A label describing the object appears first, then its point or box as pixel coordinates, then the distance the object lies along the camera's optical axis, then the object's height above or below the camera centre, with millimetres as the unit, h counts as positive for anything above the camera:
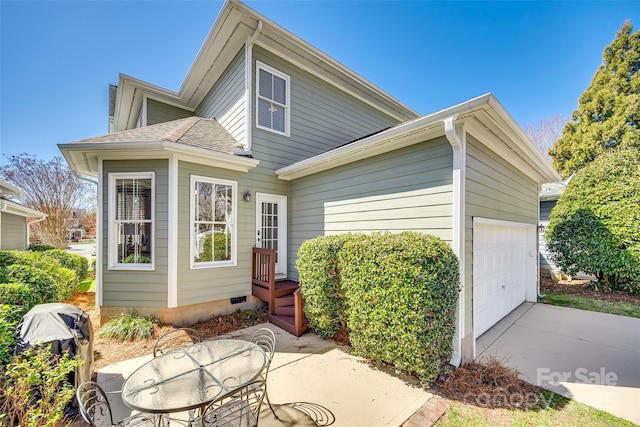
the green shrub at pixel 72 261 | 8320 -1660
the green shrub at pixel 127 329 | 4668 -2126
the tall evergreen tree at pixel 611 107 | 10797 +4837
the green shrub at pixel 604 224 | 6961 -207
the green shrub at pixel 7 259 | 4473 -838
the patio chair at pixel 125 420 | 1726 -1765
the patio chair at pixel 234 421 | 2086 -1720
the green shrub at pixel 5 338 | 2312 -1189
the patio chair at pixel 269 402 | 2544 -2095
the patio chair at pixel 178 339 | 4422 -2266
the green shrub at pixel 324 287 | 4320 -1242
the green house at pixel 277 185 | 4004 +596
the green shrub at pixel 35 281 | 3854 -1065
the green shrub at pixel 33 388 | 1872 -1396
